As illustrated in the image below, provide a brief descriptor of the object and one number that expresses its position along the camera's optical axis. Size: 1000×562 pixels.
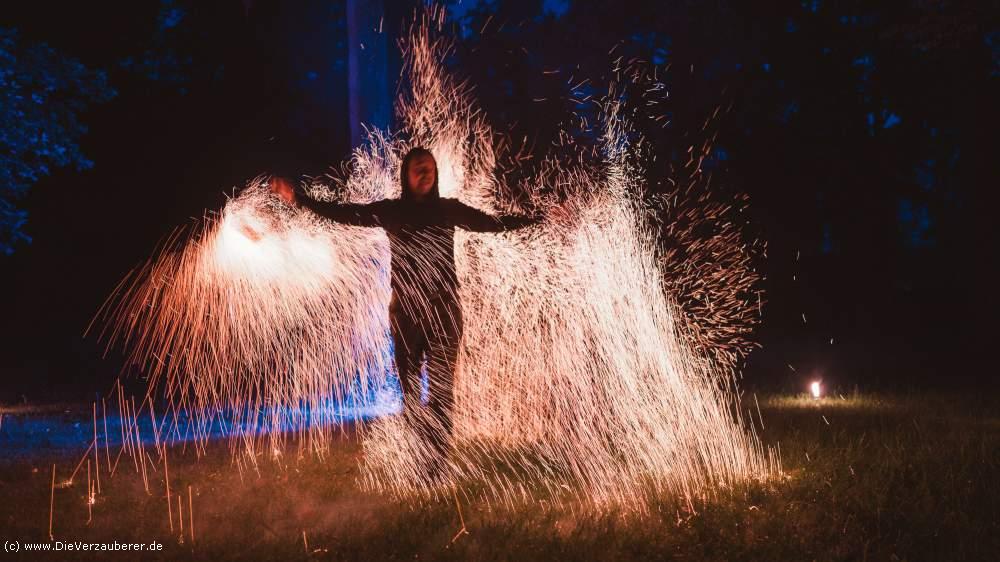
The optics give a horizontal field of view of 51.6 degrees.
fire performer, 7.49
